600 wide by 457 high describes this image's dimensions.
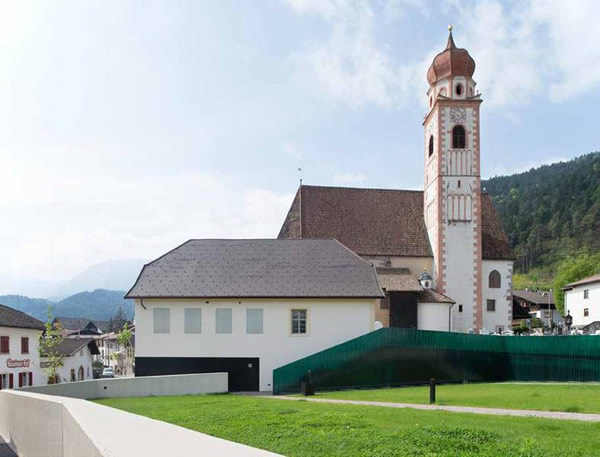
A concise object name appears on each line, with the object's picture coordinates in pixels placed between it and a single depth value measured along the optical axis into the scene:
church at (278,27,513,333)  44.09
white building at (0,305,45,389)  41.03
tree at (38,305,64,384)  51.06
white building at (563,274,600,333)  61.66
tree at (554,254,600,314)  90.88
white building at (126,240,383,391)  29.50
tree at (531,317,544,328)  85.44
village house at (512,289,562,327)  107.19
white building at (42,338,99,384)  60.00
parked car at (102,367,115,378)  73.58
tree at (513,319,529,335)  63.76
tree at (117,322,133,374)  76.81
